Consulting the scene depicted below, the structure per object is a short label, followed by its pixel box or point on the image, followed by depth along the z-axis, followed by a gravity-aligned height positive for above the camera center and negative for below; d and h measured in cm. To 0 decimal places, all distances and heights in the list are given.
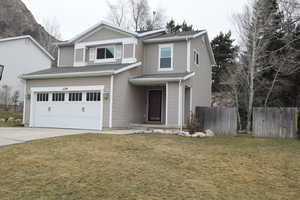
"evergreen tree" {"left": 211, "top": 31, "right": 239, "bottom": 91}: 3158 +672
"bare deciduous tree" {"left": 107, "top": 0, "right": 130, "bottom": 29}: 3769 +1317
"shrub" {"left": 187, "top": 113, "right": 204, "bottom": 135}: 1486 -76
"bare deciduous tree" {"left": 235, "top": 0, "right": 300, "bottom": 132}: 2039 +449
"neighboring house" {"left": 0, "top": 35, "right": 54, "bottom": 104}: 2677 +479
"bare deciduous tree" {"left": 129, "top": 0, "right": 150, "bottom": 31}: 3674 +1272
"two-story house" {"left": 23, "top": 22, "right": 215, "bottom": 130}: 1534 +152
